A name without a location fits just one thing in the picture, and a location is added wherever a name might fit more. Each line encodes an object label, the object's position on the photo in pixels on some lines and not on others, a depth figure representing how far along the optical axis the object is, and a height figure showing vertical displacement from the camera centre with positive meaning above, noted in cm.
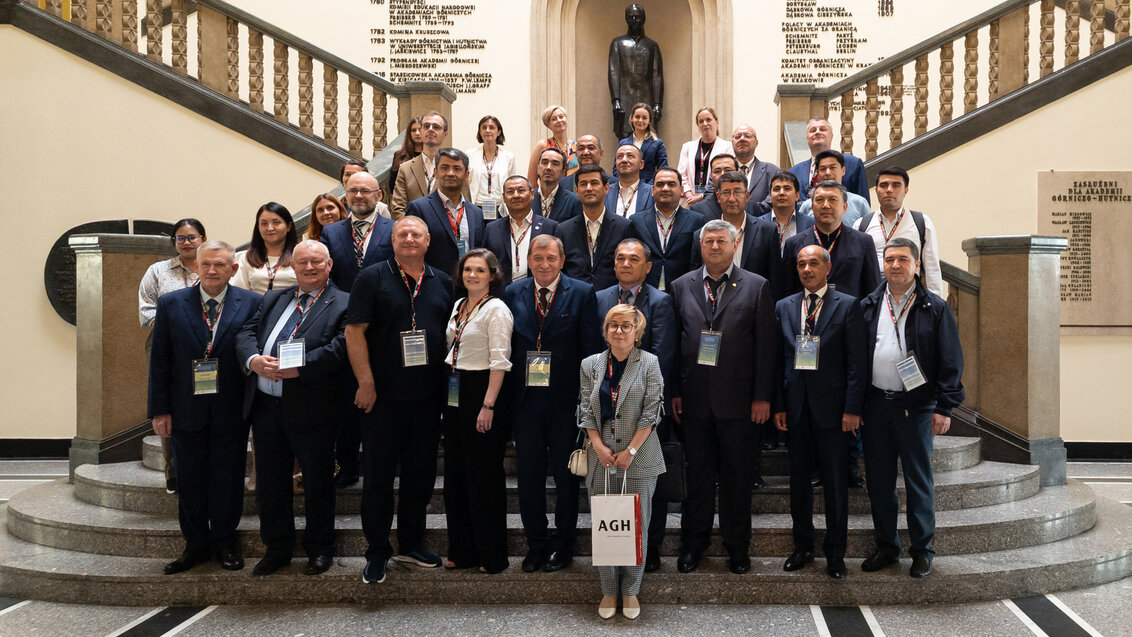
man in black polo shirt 401 -29
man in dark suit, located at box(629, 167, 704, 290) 468 +40
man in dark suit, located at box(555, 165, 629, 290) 459 +38
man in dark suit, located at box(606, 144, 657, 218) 521 +74
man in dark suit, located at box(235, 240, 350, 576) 404 -45
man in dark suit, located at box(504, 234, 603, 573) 407 -37
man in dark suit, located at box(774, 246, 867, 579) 405 -43
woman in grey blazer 382 -52
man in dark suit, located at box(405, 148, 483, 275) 477 +53
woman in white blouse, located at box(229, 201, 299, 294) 442 +29
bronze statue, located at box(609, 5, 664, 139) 967 +274
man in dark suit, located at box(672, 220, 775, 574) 406 -39
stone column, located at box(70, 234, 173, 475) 562 -27
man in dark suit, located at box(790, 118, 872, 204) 559 +95
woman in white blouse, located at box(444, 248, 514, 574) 399 -56
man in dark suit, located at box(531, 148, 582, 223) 511 +69
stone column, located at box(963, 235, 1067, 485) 543 -32
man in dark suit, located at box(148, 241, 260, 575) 415 -47
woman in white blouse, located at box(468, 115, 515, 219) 605 +104
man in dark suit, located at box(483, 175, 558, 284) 470 +43
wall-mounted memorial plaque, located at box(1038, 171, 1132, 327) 756 +64
